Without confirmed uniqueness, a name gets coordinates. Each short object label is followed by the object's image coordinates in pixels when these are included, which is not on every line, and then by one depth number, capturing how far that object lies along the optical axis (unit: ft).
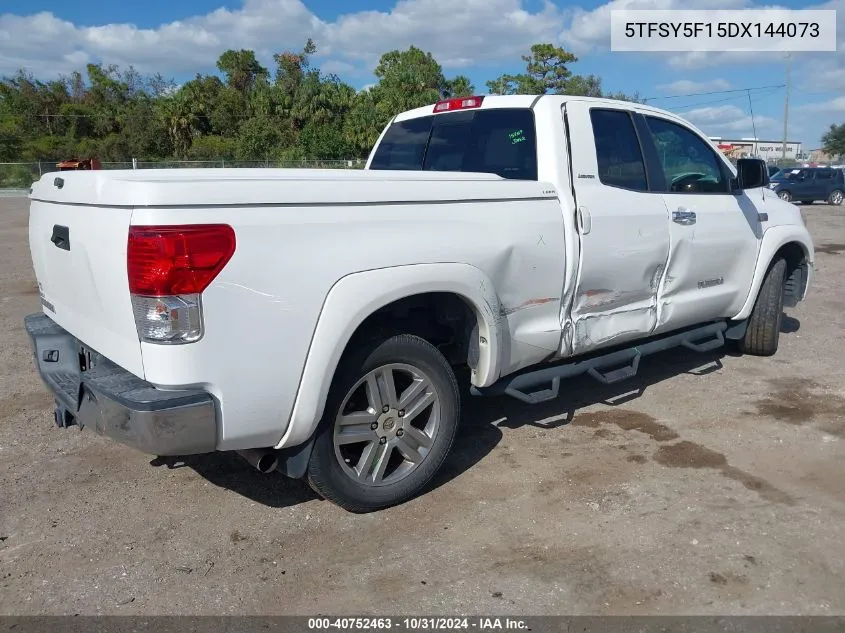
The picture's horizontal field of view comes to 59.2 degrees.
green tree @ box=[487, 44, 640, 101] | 152.05
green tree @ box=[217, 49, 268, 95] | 176.35
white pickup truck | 9.18
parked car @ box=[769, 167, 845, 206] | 95.45
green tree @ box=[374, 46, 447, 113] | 138.51
